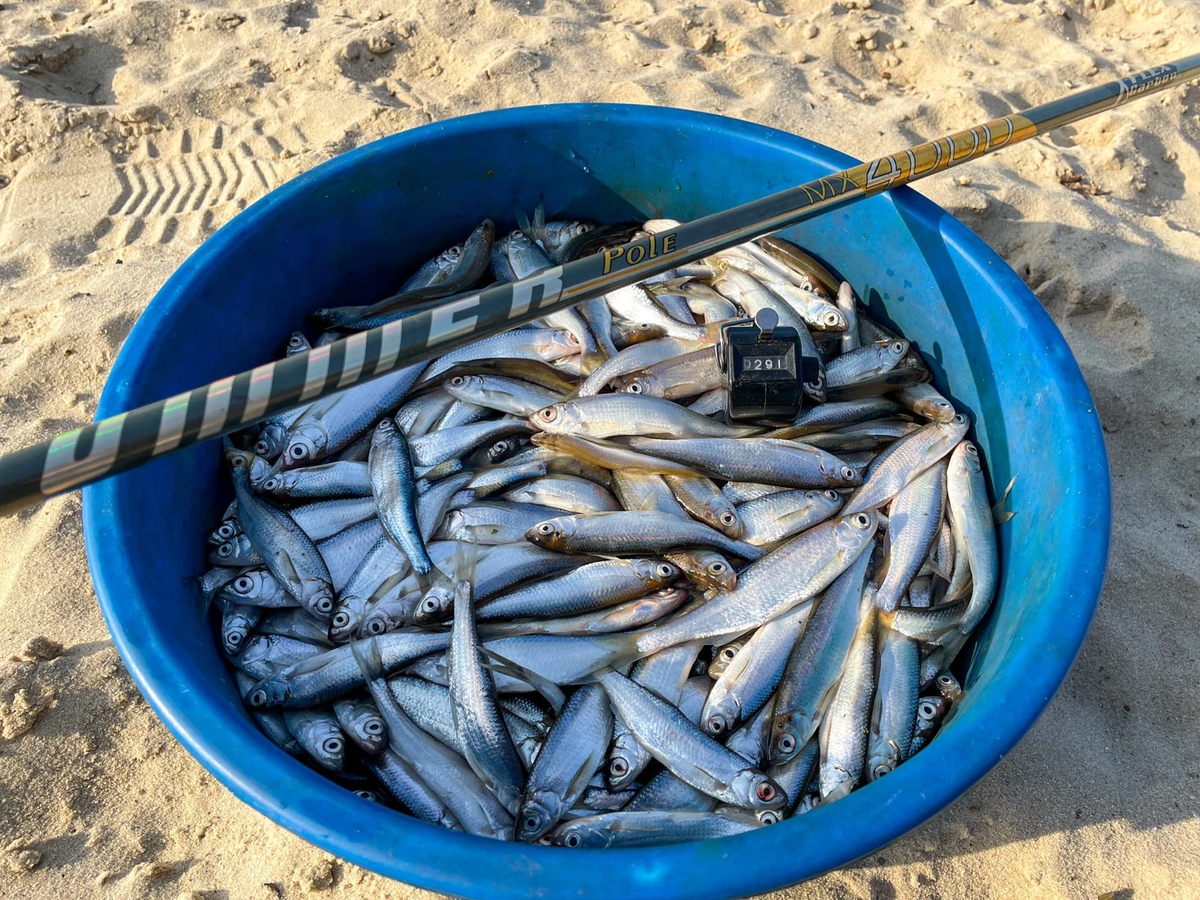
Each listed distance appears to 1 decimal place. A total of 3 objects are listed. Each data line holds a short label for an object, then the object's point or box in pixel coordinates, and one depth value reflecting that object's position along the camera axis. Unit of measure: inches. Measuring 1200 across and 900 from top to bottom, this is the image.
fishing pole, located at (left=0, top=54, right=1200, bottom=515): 13.2
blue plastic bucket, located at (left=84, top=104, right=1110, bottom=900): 13.9
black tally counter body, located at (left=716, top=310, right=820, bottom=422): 20.3
